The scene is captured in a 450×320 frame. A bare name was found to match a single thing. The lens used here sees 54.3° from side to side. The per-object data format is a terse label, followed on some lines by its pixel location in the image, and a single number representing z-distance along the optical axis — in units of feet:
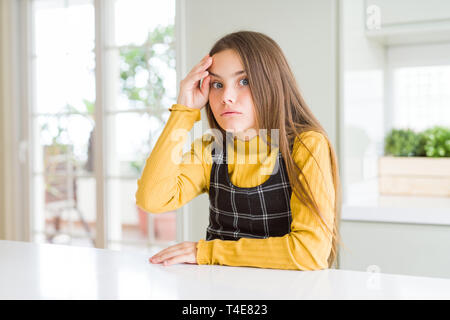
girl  3.26
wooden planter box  6.38
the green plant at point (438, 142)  6.43
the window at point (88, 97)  8.10
